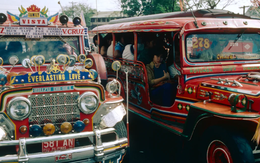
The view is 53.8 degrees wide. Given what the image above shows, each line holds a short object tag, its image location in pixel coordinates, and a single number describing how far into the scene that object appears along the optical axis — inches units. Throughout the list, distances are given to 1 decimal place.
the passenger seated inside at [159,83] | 197.0
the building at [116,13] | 889.5
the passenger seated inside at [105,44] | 331.9
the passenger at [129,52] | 243.2
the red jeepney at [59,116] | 119.6
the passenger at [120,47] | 273.1
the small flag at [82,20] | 220.6
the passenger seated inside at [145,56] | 225.1
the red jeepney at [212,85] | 131.3
